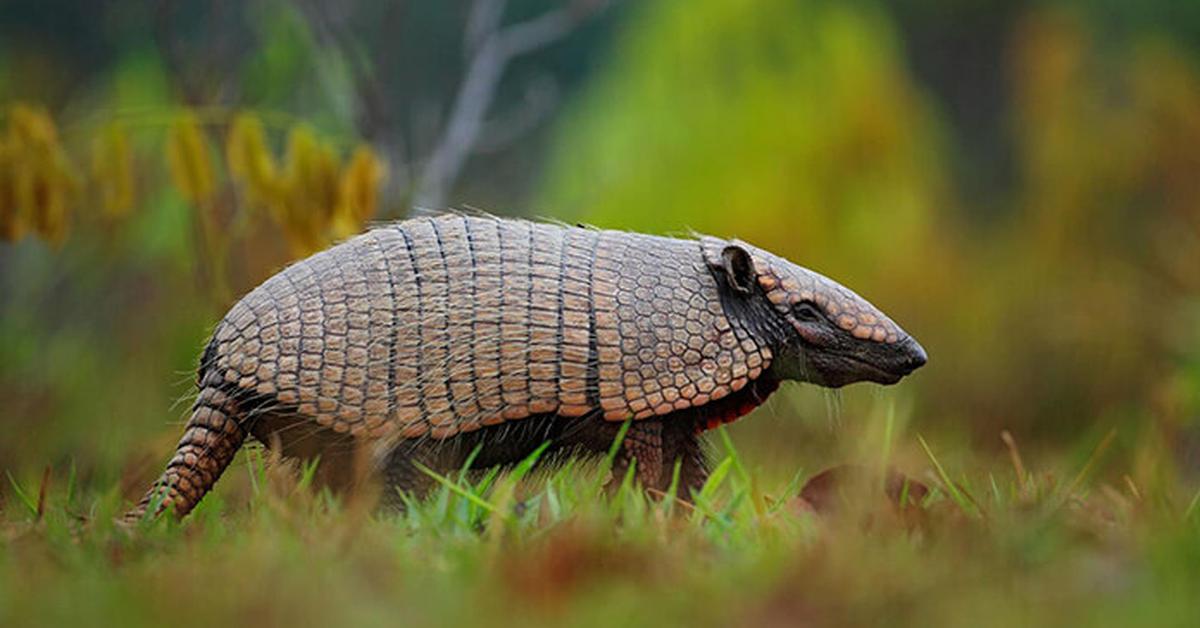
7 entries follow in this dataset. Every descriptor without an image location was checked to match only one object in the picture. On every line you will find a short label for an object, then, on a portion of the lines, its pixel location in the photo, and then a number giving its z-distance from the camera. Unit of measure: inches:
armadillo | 323.6
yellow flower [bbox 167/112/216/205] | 467.2
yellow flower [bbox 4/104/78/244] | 442.3
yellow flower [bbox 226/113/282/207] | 474.2
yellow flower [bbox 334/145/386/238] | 482.9
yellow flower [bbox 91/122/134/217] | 461.4
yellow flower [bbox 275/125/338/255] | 486.0
